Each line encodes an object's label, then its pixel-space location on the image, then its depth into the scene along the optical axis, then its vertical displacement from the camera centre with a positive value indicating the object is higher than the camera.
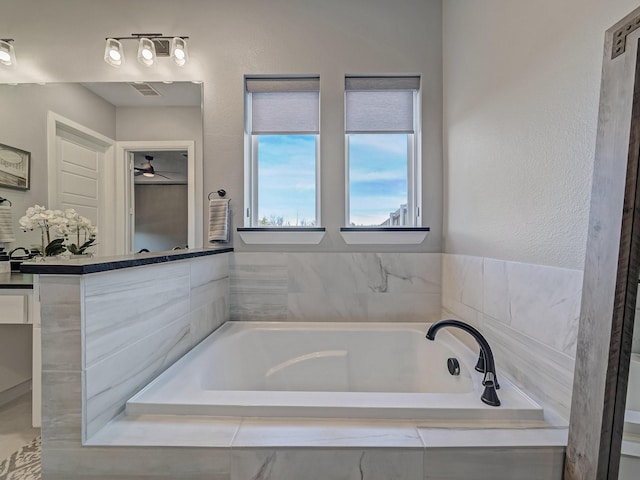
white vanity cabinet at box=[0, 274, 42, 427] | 1.35 -0.68
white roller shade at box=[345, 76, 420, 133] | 2.02 +0.83
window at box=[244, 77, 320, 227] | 2.04 +0.52
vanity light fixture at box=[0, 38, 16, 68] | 1.88 +1.03
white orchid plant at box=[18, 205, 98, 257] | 1.77 -0.07
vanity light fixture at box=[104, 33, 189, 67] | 1.89 +1.12
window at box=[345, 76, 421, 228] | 2.03 +0.54
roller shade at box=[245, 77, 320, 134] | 2.03 +0.83
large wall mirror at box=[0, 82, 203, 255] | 1.78 +0.40
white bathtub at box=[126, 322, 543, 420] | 0.97 -0.65
